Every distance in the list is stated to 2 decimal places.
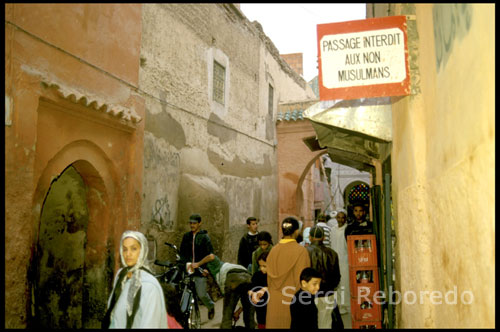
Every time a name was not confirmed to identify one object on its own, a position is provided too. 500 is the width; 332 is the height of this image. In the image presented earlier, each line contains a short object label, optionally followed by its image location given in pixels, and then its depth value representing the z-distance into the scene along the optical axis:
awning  5.22
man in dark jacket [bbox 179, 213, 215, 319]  5.63
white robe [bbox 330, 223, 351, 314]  6.81
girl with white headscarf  2.82
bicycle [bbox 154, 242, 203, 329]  5.24
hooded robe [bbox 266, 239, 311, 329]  3.91
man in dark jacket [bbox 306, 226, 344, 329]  4.21
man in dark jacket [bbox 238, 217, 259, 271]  6.62
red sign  3.60
